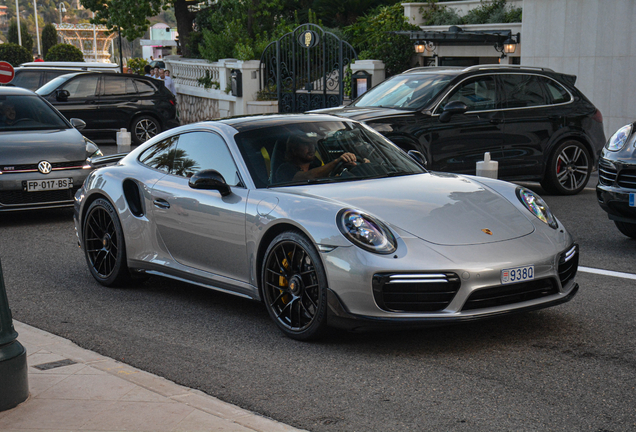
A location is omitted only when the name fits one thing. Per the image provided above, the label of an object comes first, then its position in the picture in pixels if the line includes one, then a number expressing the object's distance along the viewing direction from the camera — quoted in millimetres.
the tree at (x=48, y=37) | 87000
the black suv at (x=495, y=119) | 10852
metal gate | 20219
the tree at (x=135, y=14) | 33000
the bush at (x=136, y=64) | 52803
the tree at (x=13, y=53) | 63000
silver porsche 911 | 4848
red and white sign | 14711
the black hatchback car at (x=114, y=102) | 20328
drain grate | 4723
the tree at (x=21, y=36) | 86000
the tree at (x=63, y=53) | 60434
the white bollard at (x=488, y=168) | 10195
